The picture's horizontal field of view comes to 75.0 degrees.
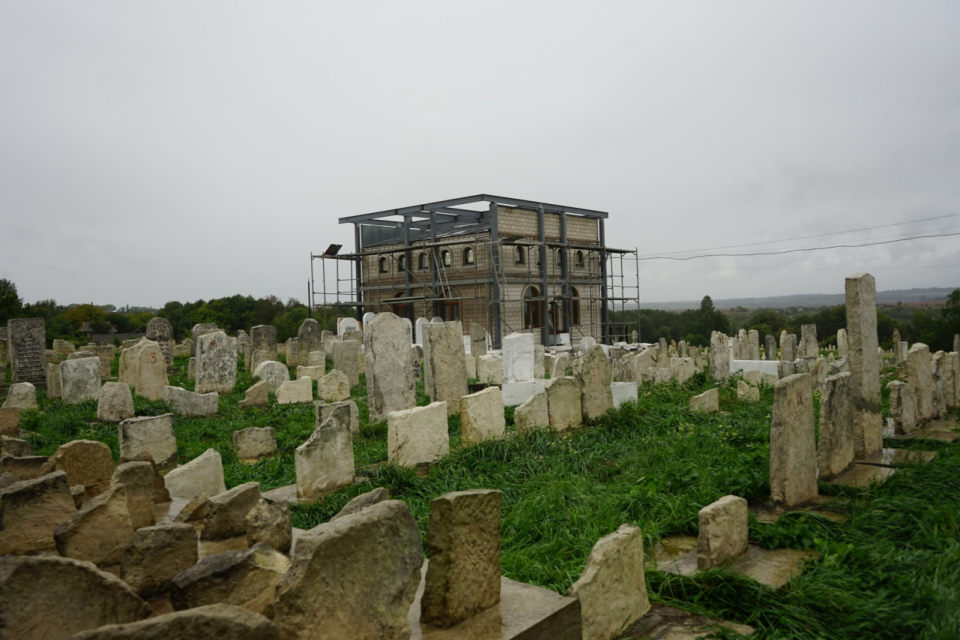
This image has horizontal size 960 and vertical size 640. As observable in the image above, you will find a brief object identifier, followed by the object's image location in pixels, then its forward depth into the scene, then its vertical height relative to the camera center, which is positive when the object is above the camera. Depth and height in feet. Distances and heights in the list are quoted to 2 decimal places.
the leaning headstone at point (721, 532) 13.65 -4.82
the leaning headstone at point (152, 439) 21.90 -3.64
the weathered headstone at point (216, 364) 45.09 -2.12
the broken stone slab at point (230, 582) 8.13 -3.32
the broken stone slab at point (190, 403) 36.52 -3.95
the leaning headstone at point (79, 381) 39.70 -2.63
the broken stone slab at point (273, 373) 46.57 -3.06
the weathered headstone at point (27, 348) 49.65 -0.55
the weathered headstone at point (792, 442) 17.07 -3.57
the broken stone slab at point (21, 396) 36.94 -3.21
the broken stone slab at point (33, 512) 10.77 -3.06
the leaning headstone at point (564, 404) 28.48 -3.80
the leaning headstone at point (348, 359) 53.52 -2.49
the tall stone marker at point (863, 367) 22.72 -2.06
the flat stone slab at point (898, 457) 20.40 -5.14
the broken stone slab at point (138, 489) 12.62 -3.11
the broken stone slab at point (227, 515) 11.96 -3.49
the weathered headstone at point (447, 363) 34.04 -2.04
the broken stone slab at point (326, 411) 24.32 -3.25
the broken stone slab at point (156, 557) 9.24 -3.33
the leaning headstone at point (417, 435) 22.67 -4.00
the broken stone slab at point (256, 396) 39.83 -4.02
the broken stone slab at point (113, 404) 33.22 -3.49
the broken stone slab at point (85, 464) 15.52 -3.13
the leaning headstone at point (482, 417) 25.43 -3.81
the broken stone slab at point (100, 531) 10.28 -3.23
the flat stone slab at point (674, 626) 11.21 -5.66
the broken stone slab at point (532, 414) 26.91 -3.96
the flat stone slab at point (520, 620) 8.70 -4.32
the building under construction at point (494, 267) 95.14 +9.51
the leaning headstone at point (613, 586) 10.59 -4.72
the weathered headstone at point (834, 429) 19.94 -3.81
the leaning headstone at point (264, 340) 64.44 -0.71
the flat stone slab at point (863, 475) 19.17 -5.30
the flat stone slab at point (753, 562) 13.39 -5.59
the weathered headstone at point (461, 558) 8.90 -3.42
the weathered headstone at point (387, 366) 33.19 -2.02
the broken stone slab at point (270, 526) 10.87 -3.38
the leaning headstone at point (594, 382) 30.68 -3.01
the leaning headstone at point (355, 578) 7.25 -3.07
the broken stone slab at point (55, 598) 6.97 -3.01
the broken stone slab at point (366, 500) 11.03 -3.05
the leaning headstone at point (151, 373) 41.19 -2.39
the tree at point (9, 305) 107.04 +6.57
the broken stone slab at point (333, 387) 42.75 -3.87
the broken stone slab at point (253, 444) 26.03 -4.66
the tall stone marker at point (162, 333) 59.26 +0.32
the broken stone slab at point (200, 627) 5.83 -2.85
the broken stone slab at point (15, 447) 18.01 -3.08
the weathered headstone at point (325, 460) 19.47 -4.14
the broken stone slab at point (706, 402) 32.63 -4.45
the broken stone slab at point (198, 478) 18.13 -4.21
